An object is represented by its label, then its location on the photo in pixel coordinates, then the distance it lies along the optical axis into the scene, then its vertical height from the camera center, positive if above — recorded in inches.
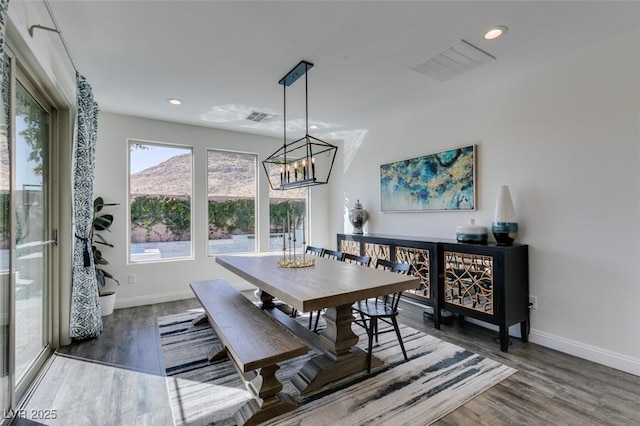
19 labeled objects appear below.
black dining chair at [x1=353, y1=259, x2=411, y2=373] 98.1 -33.4
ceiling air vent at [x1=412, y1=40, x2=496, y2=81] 104.0 +54.7
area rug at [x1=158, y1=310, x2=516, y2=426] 76.7 -50.2
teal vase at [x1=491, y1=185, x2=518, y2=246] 118.6 -3.5
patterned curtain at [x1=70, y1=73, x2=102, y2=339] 119.3 -7.9
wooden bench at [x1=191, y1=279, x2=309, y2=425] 72.7 -33.3
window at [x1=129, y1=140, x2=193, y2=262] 173.8 +7.0
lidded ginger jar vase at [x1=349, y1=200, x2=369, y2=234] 193.8 -2.9
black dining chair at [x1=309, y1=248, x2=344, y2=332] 130.3 -20.8
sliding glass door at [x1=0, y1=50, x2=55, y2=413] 74.6 -6.1
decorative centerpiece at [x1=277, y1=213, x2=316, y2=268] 115.9 -19.2
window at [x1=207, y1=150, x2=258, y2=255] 195.5 +7.7
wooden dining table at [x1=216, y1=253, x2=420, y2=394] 78.7 -21.4
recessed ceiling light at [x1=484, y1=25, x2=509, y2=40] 91.7 +54.7
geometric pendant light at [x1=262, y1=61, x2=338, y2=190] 112.4 +18.4
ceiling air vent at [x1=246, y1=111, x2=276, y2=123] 165.2 +53.2
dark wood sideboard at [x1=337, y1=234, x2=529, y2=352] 112.0 -26.5
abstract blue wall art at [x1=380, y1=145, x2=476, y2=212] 142.2 +15.5
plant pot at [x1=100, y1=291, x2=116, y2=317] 150.9 -44.1
